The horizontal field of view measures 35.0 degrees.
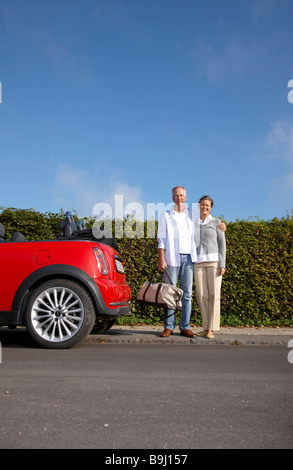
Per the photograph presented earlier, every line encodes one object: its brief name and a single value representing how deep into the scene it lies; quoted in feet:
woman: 23.72
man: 23.98
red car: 20.02
